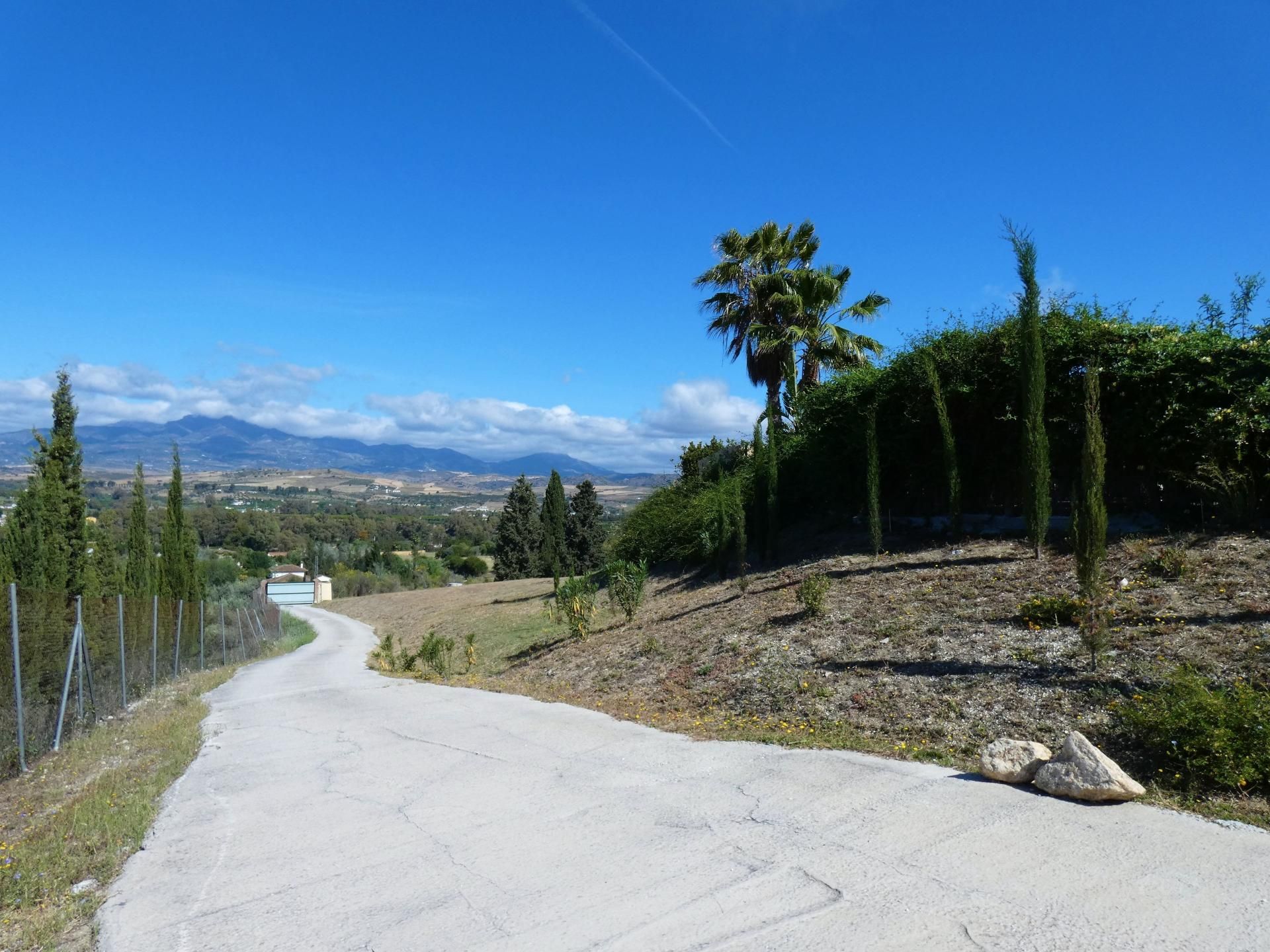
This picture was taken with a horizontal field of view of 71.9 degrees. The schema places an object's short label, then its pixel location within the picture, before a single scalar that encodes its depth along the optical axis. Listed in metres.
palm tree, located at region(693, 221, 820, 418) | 23.69
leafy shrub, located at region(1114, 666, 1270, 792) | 5.25
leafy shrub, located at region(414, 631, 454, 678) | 16.28
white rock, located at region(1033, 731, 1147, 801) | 5.22
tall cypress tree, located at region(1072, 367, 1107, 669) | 7.86
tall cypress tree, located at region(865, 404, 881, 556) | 15.56
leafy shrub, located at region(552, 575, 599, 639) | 16.50
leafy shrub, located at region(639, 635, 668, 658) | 13.11
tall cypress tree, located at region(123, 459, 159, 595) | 25.19
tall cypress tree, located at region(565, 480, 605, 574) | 54.25
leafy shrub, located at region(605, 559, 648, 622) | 16.67
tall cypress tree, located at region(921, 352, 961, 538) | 14.78
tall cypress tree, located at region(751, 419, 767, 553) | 19.42
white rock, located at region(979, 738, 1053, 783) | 5.76
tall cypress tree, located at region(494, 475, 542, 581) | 59.34
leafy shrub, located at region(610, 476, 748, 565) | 20.12
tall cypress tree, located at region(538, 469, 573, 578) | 49.38
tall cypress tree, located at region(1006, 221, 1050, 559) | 12.36
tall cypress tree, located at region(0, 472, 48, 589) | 18.20
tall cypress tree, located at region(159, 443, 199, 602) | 26.72
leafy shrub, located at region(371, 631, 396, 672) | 19.16
